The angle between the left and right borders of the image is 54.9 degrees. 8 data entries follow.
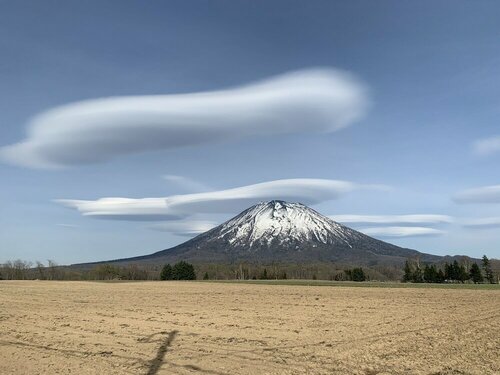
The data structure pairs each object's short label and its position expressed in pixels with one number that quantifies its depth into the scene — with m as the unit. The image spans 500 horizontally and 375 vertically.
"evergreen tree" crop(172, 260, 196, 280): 156.84
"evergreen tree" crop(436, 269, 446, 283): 138.75
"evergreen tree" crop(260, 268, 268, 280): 183.88
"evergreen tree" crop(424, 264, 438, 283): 138.52
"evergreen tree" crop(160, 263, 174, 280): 156.38
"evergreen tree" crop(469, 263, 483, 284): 134.60
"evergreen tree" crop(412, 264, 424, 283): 141.25
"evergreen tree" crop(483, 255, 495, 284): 141.21
